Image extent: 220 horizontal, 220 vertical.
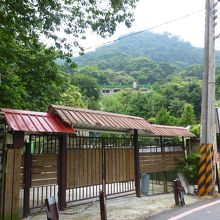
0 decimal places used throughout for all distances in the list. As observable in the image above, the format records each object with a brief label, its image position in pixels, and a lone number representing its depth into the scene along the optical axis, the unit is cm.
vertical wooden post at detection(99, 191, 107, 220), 640
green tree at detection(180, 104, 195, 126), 2911
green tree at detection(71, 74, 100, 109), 5940
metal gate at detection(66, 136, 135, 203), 888
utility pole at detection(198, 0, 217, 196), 1147
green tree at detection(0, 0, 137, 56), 739
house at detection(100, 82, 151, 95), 8744
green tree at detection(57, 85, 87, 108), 2706
